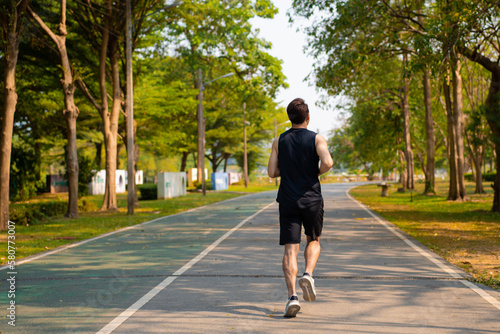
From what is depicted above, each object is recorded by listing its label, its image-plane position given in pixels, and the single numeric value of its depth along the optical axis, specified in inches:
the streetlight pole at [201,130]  1445.6
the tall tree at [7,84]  626.8
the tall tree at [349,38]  738.2
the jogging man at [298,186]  229.3
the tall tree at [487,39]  598.9
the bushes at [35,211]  714.2
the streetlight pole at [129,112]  834.2
